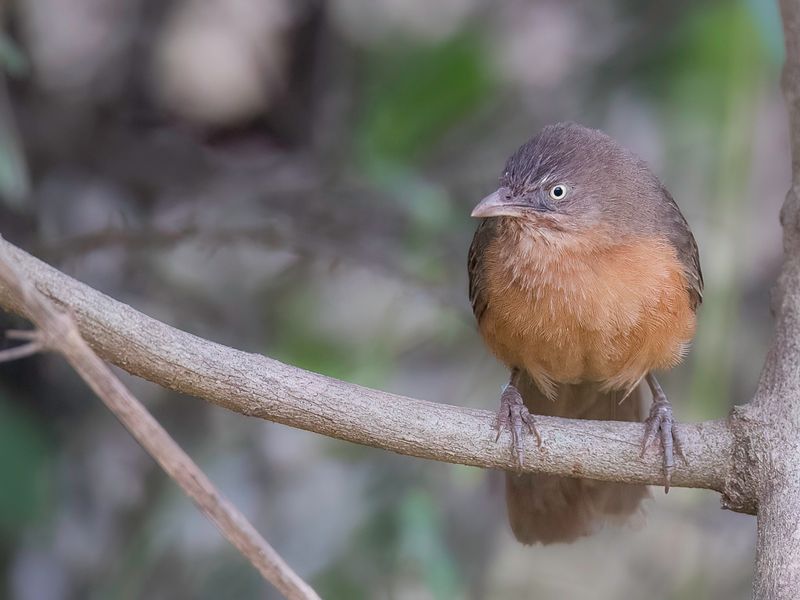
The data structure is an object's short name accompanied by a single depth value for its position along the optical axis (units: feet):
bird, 25.02
